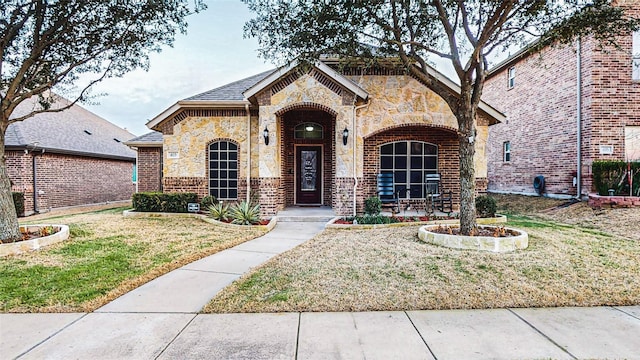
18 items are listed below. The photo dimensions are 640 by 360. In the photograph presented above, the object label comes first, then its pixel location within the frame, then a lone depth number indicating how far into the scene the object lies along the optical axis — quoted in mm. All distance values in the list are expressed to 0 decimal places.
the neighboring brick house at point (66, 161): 13109
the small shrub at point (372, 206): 9180
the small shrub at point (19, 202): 12594
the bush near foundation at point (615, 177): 10234
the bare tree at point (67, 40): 6652
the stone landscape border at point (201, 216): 8586
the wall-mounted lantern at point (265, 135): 10016
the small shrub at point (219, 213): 9453
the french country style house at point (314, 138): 10016
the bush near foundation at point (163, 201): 10305
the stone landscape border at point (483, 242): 5902
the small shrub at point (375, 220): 8602
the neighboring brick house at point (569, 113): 11094
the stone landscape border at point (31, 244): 6008
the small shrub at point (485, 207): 9141
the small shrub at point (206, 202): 10289
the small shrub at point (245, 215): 8953
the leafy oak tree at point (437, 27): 6645
